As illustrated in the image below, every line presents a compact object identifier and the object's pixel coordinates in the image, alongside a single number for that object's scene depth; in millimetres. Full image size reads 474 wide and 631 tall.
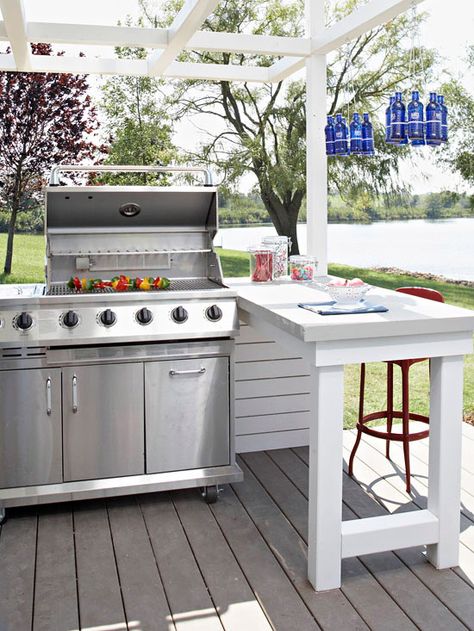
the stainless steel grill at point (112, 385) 3002
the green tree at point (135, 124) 6320
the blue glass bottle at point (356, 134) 3027
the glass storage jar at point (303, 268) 3637
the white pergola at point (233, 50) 3125
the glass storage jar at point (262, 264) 3629
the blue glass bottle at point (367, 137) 3010
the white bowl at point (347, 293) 2678
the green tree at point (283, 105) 6930
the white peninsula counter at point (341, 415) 2387
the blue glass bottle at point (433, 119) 2699
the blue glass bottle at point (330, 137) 3180
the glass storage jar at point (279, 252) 3654
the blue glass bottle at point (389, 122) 2754
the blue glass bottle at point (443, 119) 2717
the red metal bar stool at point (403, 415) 3250
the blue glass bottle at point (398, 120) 2727
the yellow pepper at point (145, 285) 3336
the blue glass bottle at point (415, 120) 2686
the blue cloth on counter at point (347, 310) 2557
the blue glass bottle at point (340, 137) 3098
